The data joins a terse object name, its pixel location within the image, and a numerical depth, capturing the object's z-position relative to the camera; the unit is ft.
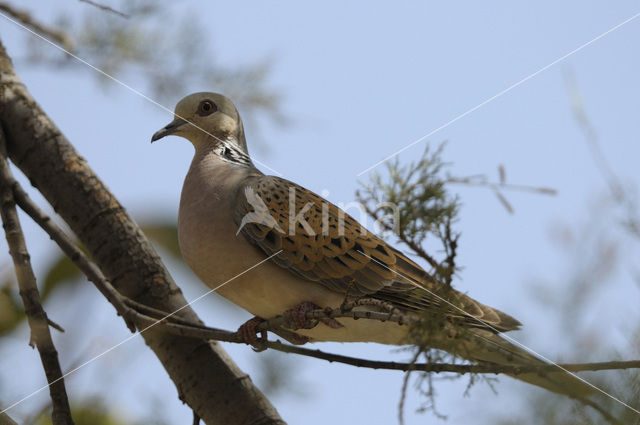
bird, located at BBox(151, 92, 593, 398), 17.79
